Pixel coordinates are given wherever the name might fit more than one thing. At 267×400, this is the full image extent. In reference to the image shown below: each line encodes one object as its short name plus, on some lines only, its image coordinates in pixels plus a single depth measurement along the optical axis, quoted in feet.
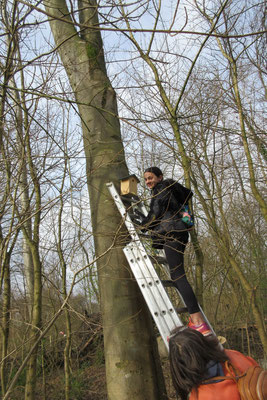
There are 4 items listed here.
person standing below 5.08
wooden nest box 10.02
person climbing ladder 8.77
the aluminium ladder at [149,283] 8.11
